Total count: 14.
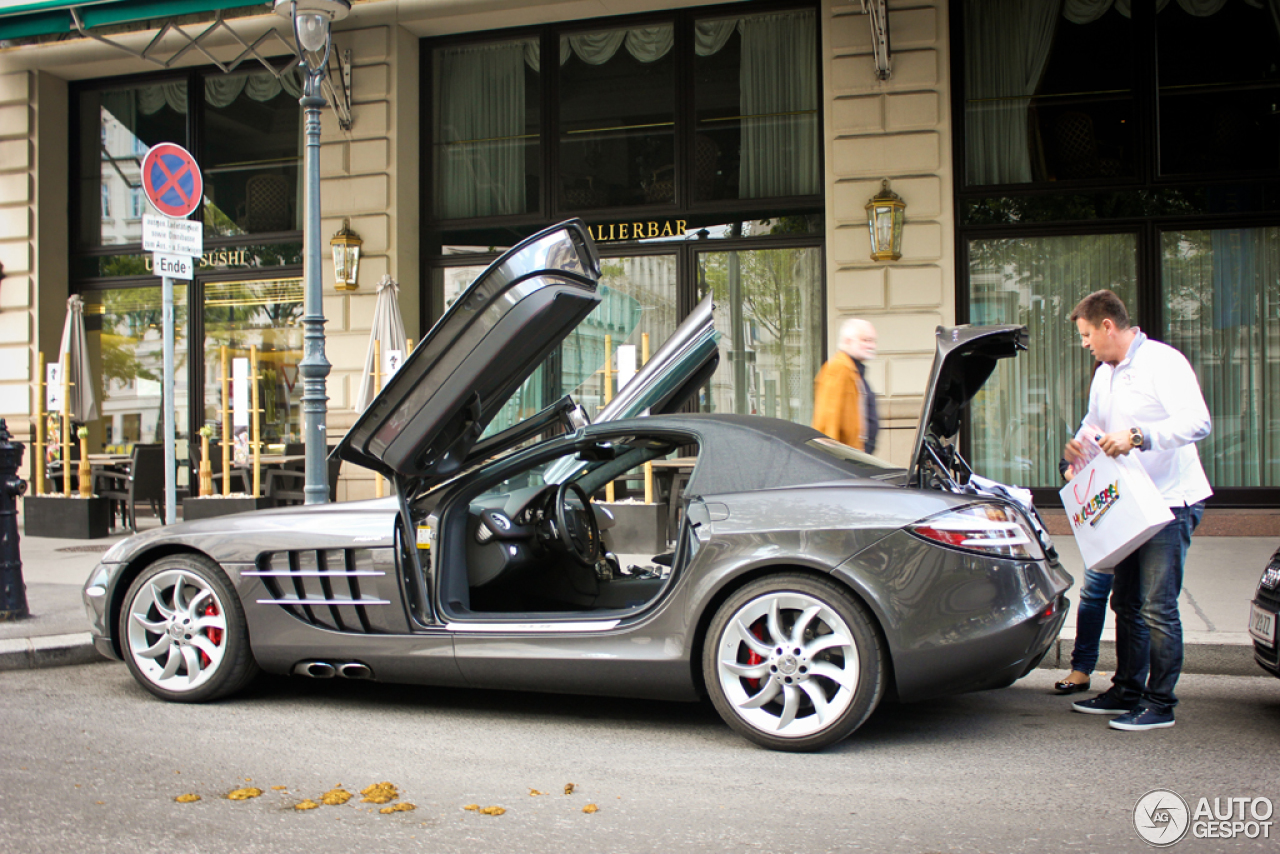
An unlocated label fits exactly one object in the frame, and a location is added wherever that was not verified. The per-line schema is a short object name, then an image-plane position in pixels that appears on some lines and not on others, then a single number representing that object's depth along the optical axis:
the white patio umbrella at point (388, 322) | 11.23
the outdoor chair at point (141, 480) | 10.82
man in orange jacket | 5.94
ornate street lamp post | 6.86
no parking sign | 6.89
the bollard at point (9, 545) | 6.28
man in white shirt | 4.12
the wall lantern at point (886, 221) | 10.34
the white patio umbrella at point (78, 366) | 11.92
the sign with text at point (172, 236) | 6.87
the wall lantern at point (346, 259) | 11.78
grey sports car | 3.84
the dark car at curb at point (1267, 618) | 4.16
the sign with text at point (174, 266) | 6.91
